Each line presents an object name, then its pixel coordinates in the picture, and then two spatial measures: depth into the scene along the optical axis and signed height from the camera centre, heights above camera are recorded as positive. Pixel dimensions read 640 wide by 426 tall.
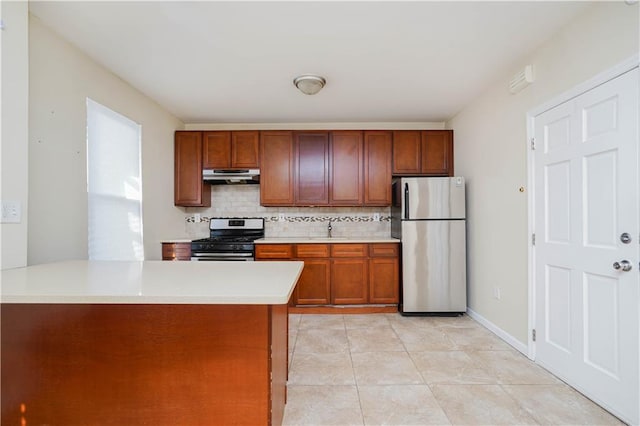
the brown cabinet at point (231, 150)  4.14 +0.84
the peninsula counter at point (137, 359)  1.26 -0.60
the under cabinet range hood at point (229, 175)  4.07 +0.50
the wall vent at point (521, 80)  2.49 +1.09
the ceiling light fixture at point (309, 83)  2.85 +1.21
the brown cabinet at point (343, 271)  3.85 -0.72
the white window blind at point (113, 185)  2.64 +0.27
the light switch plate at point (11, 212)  1.71 +0.01
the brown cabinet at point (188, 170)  4.12 +0.57
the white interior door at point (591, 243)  1.72 -0.20
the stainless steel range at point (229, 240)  3.74 -0.34
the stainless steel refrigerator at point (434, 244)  3.60 -0.37
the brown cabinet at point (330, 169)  4.13 +0.58
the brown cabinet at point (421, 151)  4.13 +0.80
